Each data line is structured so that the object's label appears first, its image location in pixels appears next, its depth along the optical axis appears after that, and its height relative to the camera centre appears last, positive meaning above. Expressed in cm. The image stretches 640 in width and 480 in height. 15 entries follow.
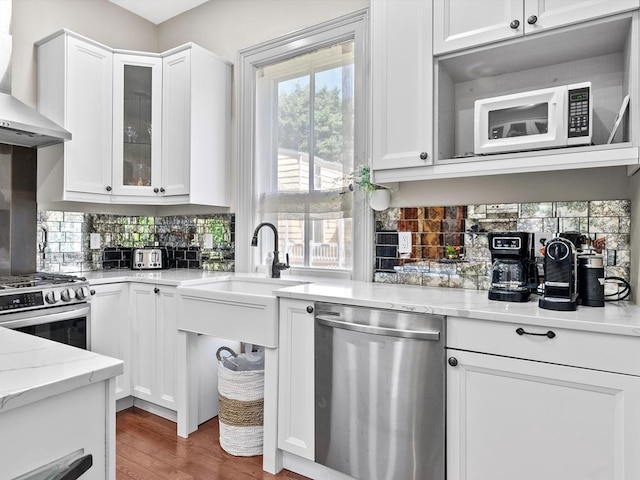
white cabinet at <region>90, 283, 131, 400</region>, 268 -58
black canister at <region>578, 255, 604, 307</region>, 168 -17
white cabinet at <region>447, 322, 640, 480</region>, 139 -65
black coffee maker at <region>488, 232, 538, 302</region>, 180 -12
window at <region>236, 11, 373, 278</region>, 272 +65
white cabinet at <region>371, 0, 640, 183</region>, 169 +80
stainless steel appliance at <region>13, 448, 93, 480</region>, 77 -44
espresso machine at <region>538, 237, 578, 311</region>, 160 -15
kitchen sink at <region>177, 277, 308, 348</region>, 215 -42
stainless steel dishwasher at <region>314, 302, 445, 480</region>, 171 -67
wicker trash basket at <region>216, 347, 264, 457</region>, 234 -98
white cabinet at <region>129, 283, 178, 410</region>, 267 -69
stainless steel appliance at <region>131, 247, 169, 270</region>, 340 -18
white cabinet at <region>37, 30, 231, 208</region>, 288 +82
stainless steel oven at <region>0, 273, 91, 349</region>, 219 -39
